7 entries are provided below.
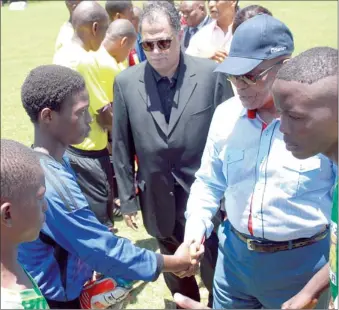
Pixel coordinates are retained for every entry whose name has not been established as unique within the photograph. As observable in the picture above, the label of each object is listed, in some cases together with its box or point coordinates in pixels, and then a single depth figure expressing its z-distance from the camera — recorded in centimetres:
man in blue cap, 276
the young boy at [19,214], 190
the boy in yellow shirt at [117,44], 538
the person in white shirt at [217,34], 625
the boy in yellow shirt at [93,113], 510
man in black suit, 387
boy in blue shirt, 248
